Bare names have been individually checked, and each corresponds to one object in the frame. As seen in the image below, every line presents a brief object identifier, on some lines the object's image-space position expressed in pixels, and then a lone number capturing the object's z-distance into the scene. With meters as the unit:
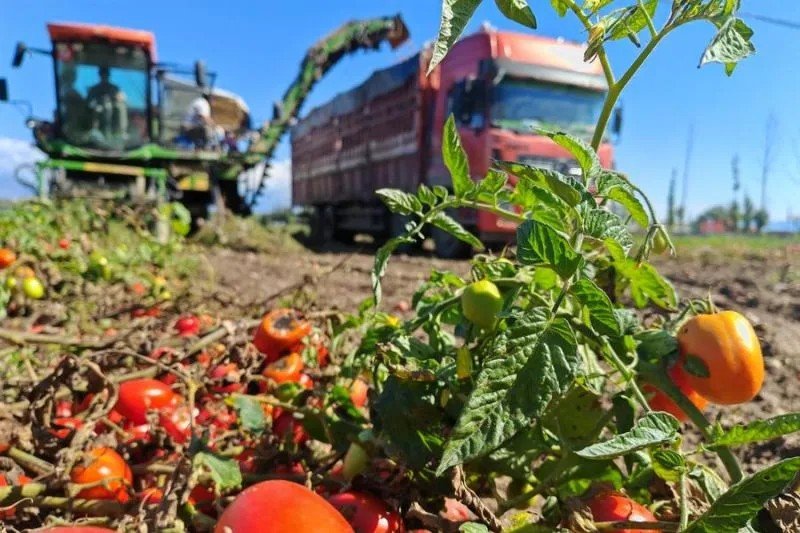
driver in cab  10.55
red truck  8.79
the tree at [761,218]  36.06
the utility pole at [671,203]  37.96
